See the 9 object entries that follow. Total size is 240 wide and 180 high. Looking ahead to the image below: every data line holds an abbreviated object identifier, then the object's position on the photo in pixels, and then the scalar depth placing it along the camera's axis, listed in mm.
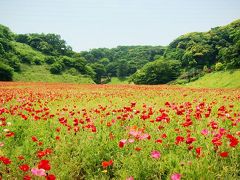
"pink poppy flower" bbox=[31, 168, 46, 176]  3154
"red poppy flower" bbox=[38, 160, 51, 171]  3155
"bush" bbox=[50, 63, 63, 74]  82250
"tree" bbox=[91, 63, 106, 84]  126125
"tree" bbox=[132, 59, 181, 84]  90625
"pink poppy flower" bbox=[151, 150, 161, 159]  3679
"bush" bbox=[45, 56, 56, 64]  91731
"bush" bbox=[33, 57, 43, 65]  87394
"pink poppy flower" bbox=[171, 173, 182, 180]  3132
